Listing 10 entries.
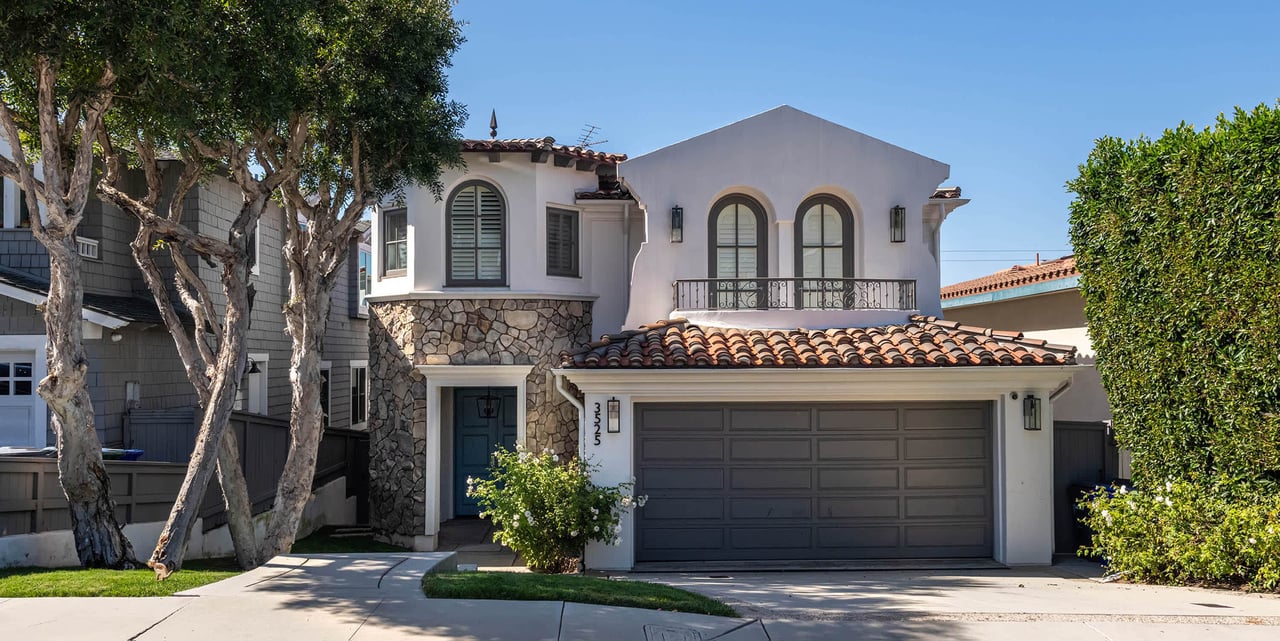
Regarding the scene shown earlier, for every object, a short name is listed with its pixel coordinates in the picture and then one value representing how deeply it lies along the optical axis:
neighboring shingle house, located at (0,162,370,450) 11.95
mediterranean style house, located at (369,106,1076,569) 11.22
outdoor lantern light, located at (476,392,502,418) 14.52
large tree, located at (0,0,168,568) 8.04
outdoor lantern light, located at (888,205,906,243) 13.30
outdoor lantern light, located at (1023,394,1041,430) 11.18
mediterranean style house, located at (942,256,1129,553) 11.85
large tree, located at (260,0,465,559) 10.42
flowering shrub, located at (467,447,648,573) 10.59
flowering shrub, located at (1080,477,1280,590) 8.50
